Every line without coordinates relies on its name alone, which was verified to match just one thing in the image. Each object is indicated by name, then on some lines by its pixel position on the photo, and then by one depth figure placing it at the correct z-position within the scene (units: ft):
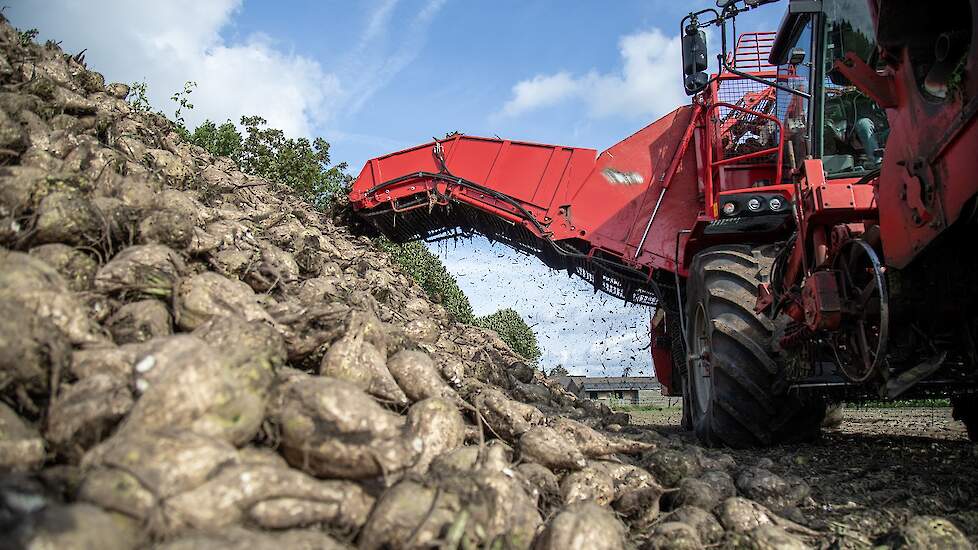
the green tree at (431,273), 60.29
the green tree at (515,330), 103.65
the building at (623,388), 99.88
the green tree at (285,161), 39.01
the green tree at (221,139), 38.83
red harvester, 10.73
